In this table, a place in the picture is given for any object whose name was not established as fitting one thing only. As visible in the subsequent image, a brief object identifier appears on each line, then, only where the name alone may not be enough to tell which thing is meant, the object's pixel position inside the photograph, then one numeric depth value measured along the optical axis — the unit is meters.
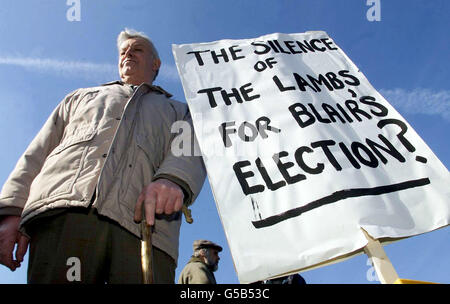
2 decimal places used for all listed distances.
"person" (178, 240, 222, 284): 3.30
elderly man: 1.42
